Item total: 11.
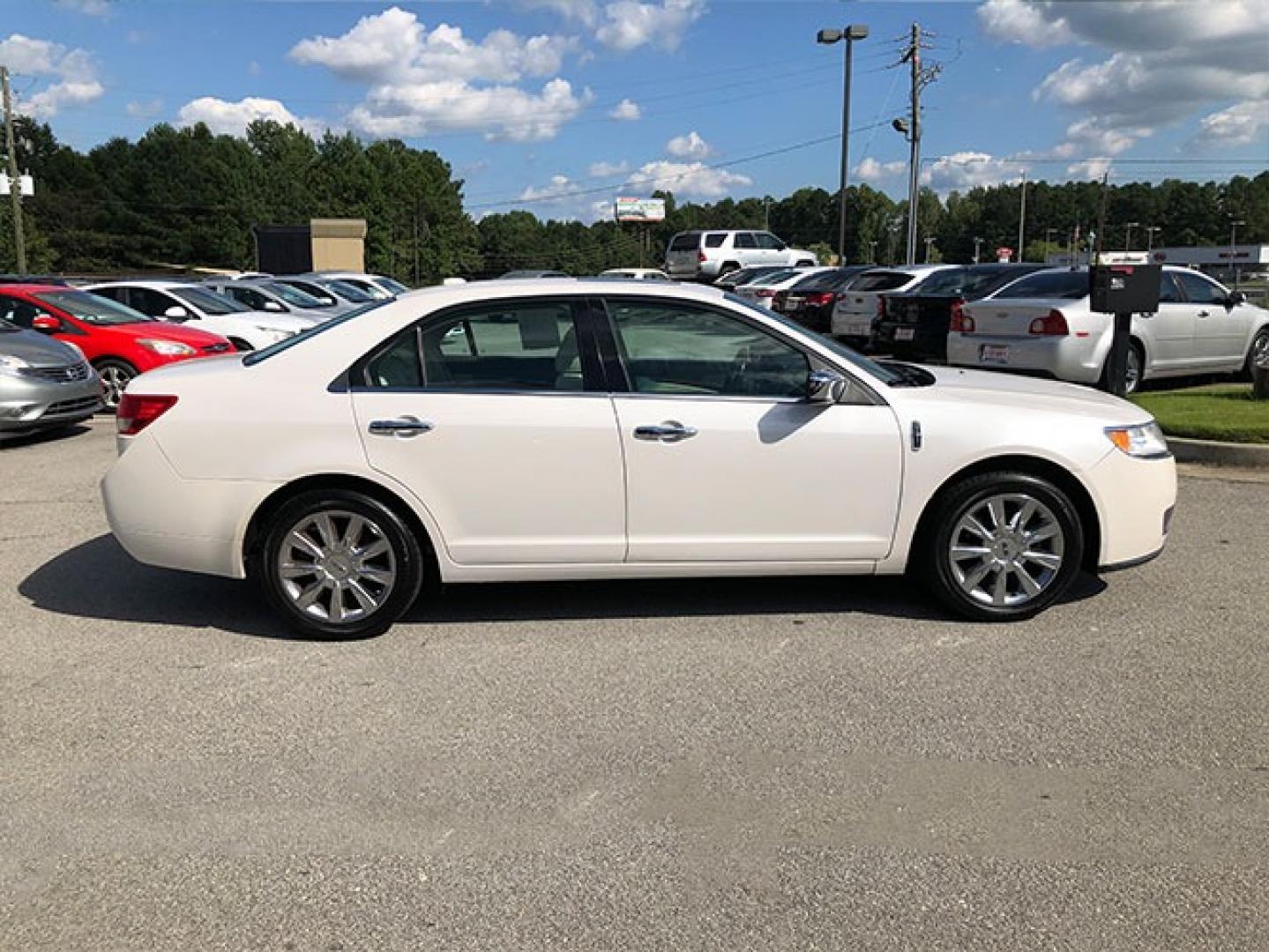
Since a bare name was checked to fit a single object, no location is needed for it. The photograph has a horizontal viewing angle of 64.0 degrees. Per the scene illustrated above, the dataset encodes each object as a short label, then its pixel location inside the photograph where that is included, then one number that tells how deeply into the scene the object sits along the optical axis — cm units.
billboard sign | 9456
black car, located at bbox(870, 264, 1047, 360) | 1328
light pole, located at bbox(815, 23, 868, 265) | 3148
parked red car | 1171
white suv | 3406
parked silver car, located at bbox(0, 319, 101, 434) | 971
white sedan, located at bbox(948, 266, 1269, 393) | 1023
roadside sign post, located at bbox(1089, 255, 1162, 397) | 884
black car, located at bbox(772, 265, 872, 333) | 1814
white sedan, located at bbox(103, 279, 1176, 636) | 455
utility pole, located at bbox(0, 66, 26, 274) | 4297
